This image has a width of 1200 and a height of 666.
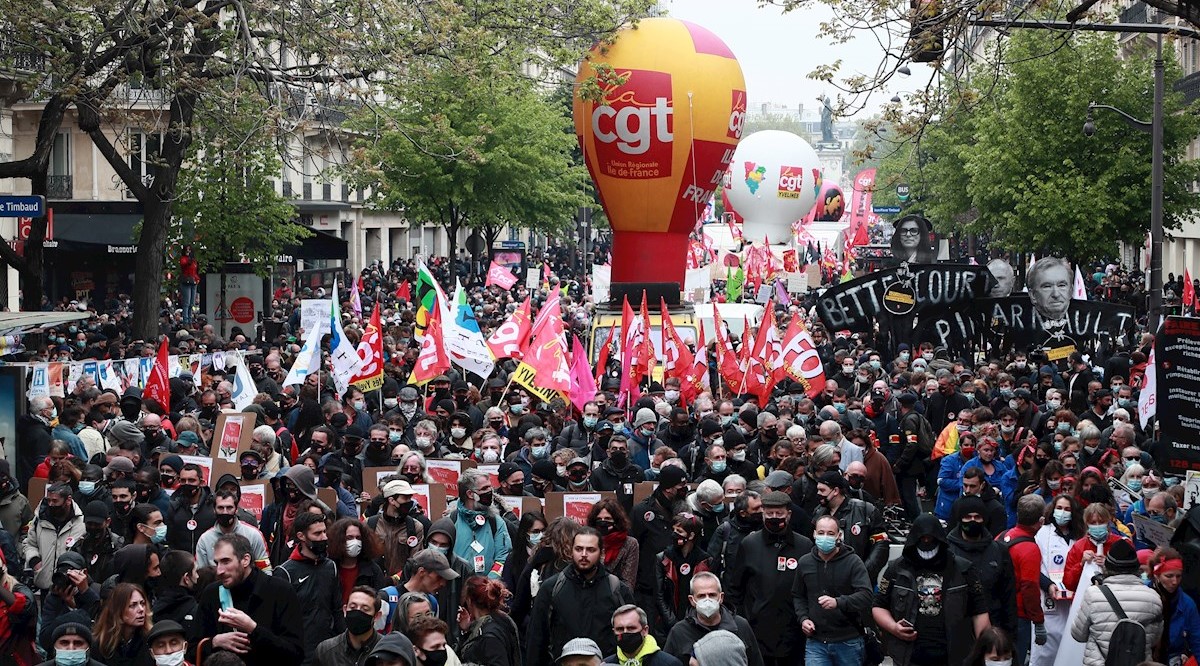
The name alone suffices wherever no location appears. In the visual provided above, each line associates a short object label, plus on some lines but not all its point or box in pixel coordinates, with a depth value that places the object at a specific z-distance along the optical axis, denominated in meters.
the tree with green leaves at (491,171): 43.84
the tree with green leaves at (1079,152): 38.00
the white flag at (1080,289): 25.27
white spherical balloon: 81.19
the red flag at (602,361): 21.08
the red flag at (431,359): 18.95
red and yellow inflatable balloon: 30.89
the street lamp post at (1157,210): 26.47
